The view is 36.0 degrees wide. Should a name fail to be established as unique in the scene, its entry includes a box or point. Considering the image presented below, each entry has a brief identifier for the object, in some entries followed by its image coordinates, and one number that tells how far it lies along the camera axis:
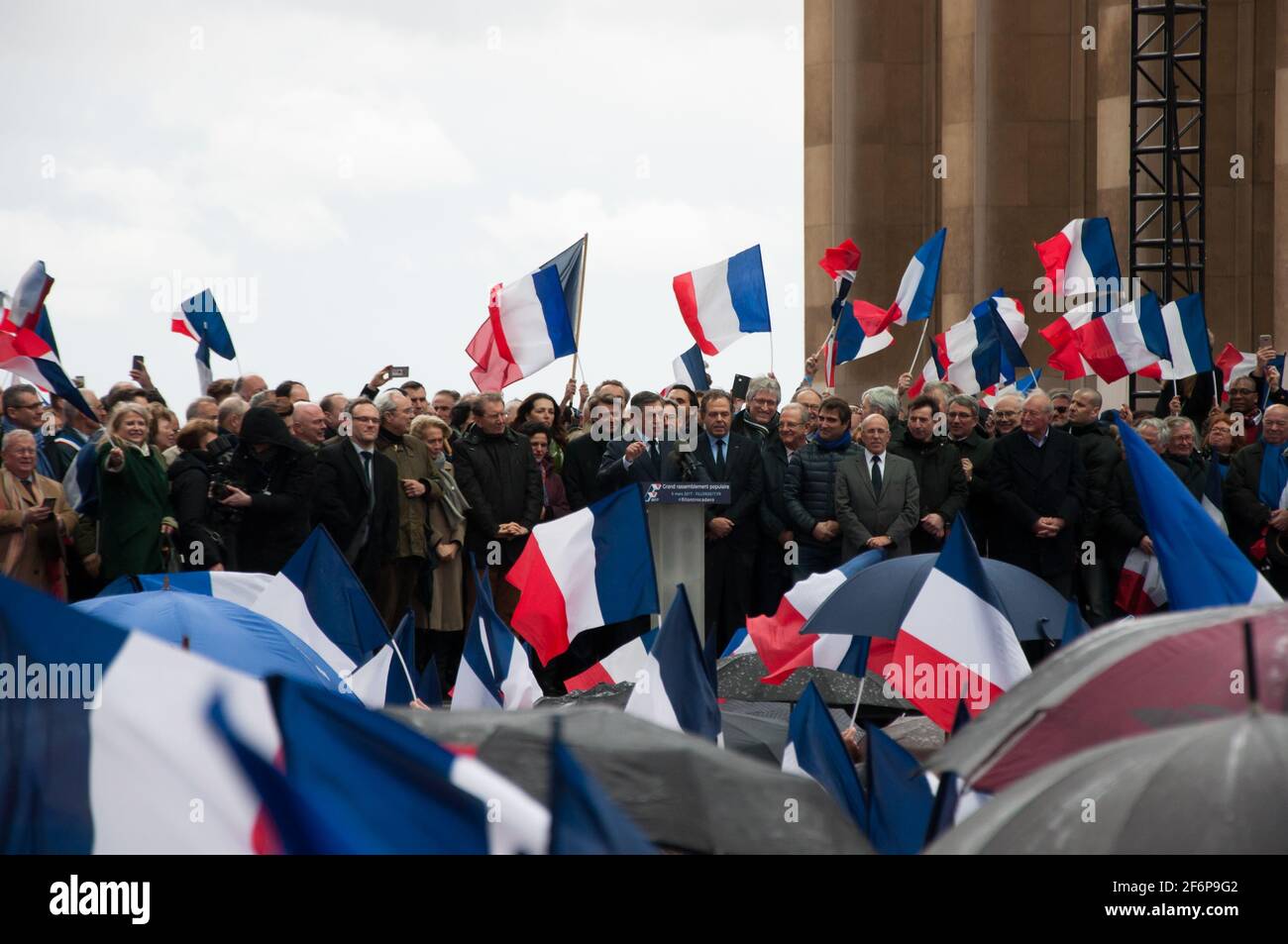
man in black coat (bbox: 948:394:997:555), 13.25
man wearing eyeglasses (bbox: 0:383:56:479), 10.99
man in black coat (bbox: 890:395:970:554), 12.73
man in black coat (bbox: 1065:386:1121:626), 13.35
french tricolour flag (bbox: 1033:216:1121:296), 19.14
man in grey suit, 12.22
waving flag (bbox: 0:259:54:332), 12.89
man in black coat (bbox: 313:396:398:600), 11.63
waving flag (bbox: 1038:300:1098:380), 17.98
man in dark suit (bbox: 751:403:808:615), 12.72
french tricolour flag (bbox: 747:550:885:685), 8.80
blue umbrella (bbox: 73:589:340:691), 6.81
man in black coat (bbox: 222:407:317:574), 11.29
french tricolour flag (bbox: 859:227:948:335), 19.03
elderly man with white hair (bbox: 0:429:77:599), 10.43
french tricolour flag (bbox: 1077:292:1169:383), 17.14
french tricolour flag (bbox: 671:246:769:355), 15.80
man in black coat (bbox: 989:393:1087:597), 12.93
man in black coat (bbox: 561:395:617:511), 12.76
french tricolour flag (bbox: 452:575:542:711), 7.74
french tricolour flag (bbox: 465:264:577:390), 14.41
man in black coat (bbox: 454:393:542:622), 12.41
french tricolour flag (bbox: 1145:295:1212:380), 16.92
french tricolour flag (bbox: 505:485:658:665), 9.14
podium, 11.61
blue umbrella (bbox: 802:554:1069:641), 7.99
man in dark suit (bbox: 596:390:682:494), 12.55
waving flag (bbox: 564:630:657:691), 8.79
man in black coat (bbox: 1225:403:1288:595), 13.26
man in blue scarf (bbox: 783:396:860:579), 12.53
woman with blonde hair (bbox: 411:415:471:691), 12.31
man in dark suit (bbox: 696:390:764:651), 12.73
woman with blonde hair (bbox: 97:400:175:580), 10.66
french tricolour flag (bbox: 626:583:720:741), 6.57
